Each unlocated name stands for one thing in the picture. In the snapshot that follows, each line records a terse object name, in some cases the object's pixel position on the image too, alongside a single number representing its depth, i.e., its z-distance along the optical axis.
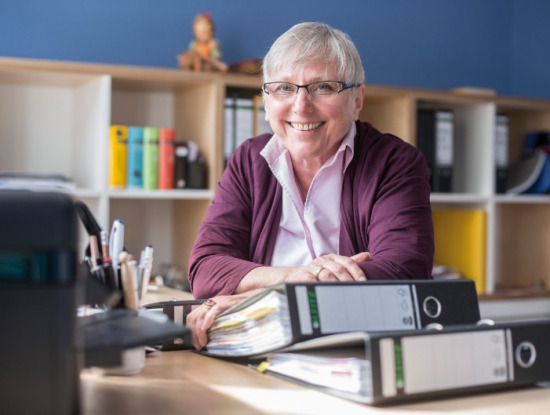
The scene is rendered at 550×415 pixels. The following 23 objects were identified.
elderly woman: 1.82
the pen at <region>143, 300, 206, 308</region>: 1.37
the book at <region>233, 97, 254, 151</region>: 3.16
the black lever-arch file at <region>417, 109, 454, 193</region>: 3.55
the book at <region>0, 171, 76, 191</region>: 2.79
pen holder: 1.08
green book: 3.07
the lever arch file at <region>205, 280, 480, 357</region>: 1.04
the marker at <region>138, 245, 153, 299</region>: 1.43
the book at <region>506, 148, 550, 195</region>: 3.83
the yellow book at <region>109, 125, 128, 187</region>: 3.00
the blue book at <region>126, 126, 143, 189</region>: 3.04
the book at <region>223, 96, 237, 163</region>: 3.15
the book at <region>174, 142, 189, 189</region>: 3.12
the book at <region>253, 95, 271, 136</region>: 3.21
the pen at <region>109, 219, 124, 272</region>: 1.35
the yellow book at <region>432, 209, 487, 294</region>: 3.63
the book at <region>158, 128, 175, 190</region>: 3.09
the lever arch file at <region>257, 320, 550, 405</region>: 0.94
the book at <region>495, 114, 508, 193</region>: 3.73
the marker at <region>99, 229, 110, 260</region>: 1.28
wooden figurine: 3.20
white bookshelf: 3.00
